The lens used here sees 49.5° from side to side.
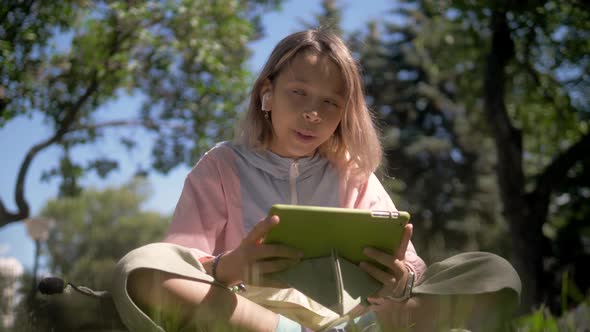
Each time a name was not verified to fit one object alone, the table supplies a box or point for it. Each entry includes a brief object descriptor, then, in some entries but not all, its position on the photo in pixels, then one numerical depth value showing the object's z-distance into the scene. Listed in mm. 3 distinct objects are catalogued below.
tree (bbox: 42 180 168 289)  38906
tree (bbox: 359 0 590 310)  8414
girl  1728
